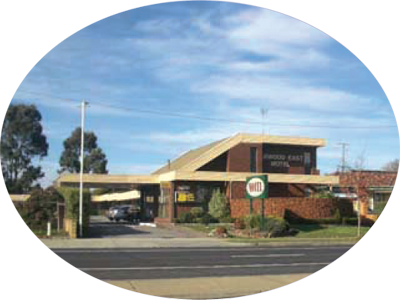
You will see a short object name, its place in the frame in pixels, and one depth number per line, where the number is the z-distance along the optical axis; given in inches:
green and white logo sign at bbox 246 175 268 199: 860.6
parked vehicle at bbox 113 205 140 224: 1182.0
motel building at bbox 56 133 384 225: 575.8
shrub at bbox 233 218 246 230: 935.0
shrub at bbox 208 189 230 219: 1003.3
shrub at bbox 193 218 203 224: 1035.6
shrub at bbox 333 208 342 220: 906.3
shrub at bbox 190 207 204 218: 1053.8
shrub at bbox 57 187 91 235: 815.7
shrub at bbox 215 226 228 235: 904.3
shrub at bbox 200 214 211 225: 1034.6
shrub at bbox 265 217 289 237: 888.3
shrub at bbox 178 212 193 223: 1063.0
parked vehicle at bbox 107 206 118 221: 1135.6
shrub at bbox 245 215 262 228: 924.6
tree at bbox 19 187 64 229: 744.5
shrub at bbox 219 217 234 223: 998.2
